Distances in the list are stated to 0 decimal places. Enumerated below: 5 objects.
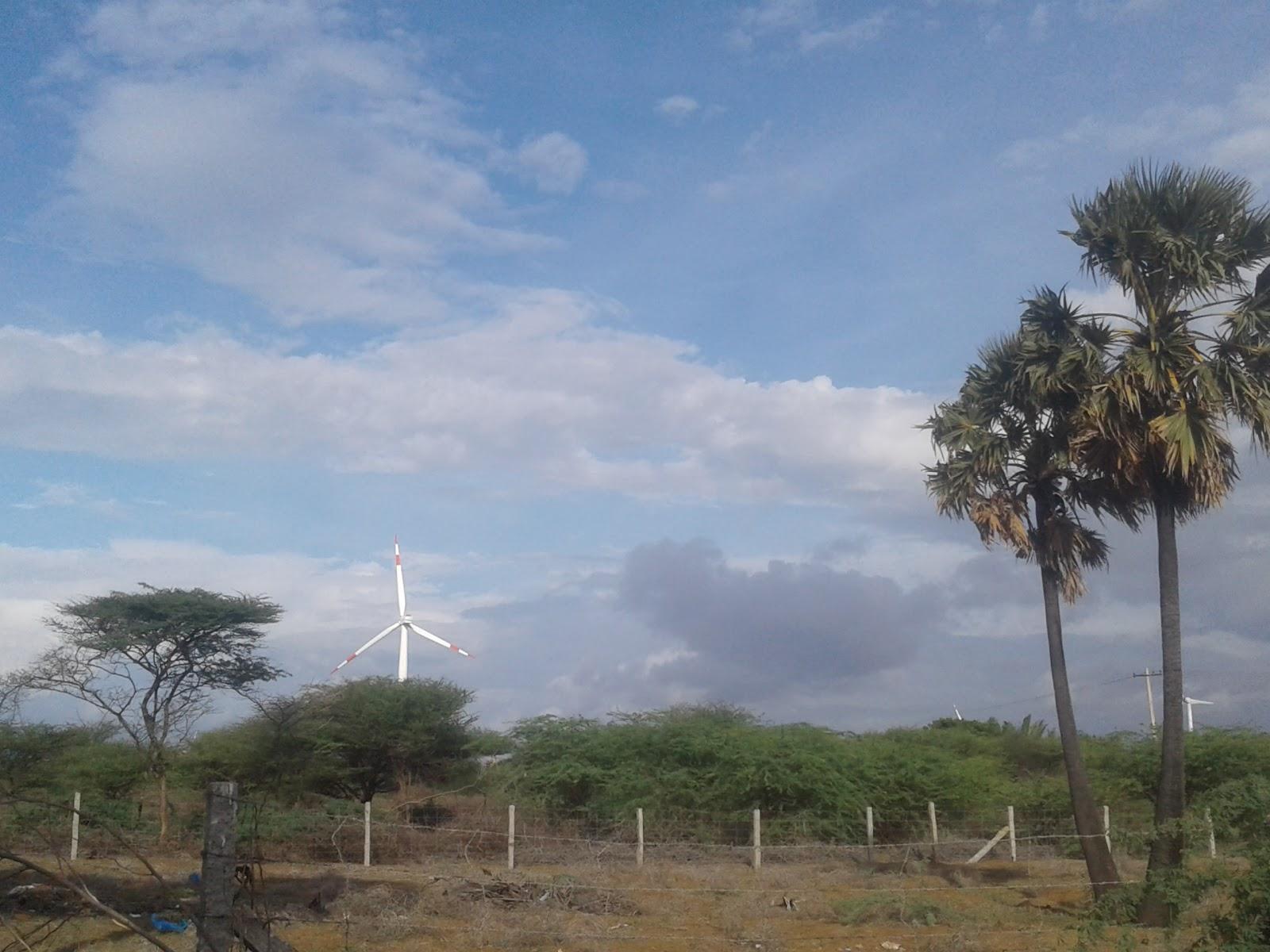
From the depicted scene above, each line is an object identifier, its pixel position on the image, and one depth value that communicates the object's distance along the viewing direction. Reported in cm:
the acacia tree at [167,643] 2362
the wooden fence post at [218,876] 488
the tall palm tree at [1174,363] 1273
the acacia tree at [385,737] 2798
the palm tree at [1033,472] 1458
